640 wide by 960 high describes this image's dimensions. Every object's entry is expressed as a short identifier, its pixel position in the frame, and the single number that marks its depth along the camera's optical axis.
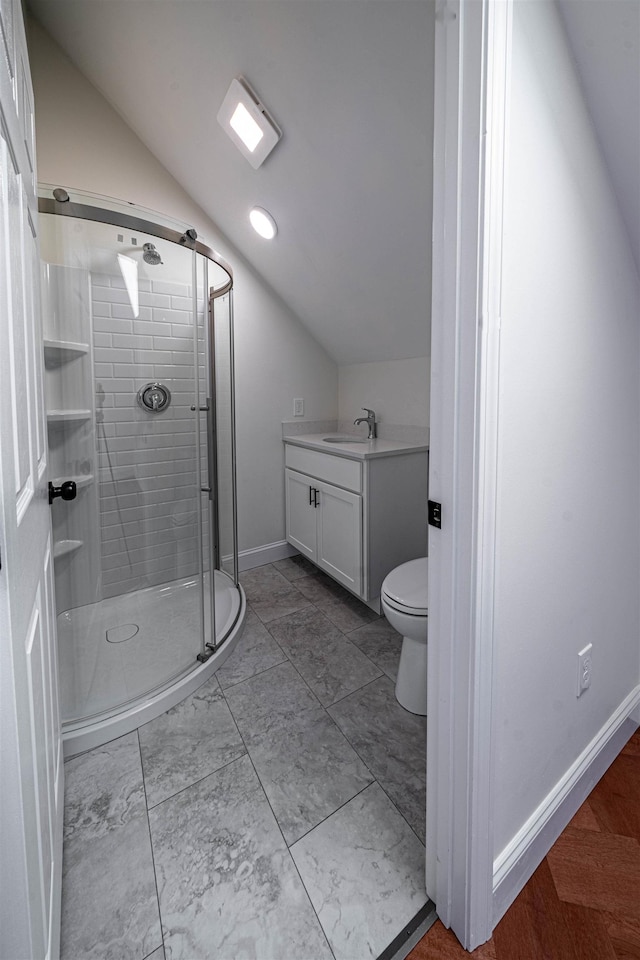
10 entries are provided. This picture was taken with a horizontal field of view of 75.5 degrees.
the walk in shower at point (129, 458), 1.45
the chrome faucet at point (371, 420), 2.67
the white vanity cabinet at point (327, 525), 2.14
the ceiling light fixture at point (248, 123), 1.60
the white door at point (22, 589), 0.53
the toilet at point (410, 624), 1.43
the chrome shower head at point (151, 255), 1.61
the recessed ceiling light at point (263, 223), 2.12
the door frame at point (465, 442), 0.70
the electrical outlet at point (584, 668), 1.14
